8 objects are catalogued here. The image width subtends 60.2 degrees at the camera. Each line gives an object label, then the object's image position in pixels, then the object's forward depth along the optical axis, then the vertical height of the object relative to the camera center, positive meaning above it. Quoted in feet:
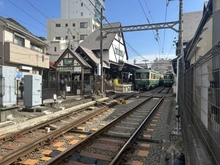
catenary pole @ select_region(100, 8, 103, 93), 57.72 +10.33
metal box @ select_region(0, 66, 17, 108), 25.56 -0.49
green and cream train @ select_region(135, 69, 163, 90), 90.07 +1.85
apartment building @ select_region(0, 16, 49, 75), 53.42 +10.13
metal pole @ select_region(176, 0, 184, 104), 46.55 +15.28
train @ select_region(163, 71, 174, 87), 129.29 +2.66
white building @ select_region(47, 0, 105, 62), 176.86 +52.79
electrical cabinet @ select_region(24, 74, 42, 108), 31.60 -1.39
